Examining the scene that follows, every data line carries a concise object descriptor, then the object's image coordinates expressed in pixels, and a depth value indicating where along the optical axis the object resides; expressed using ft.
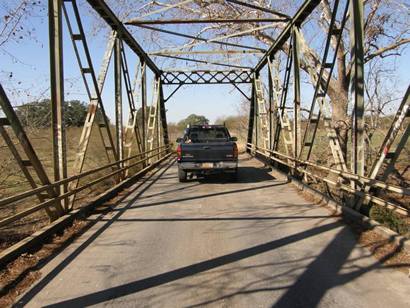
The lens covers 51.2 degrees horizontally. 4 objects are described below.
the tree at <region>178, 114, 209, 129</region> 260.21
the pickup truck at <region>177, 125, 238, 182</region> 45.96
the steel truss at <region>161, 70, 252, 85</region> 84.33
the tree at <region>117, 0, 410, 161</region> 50.26
